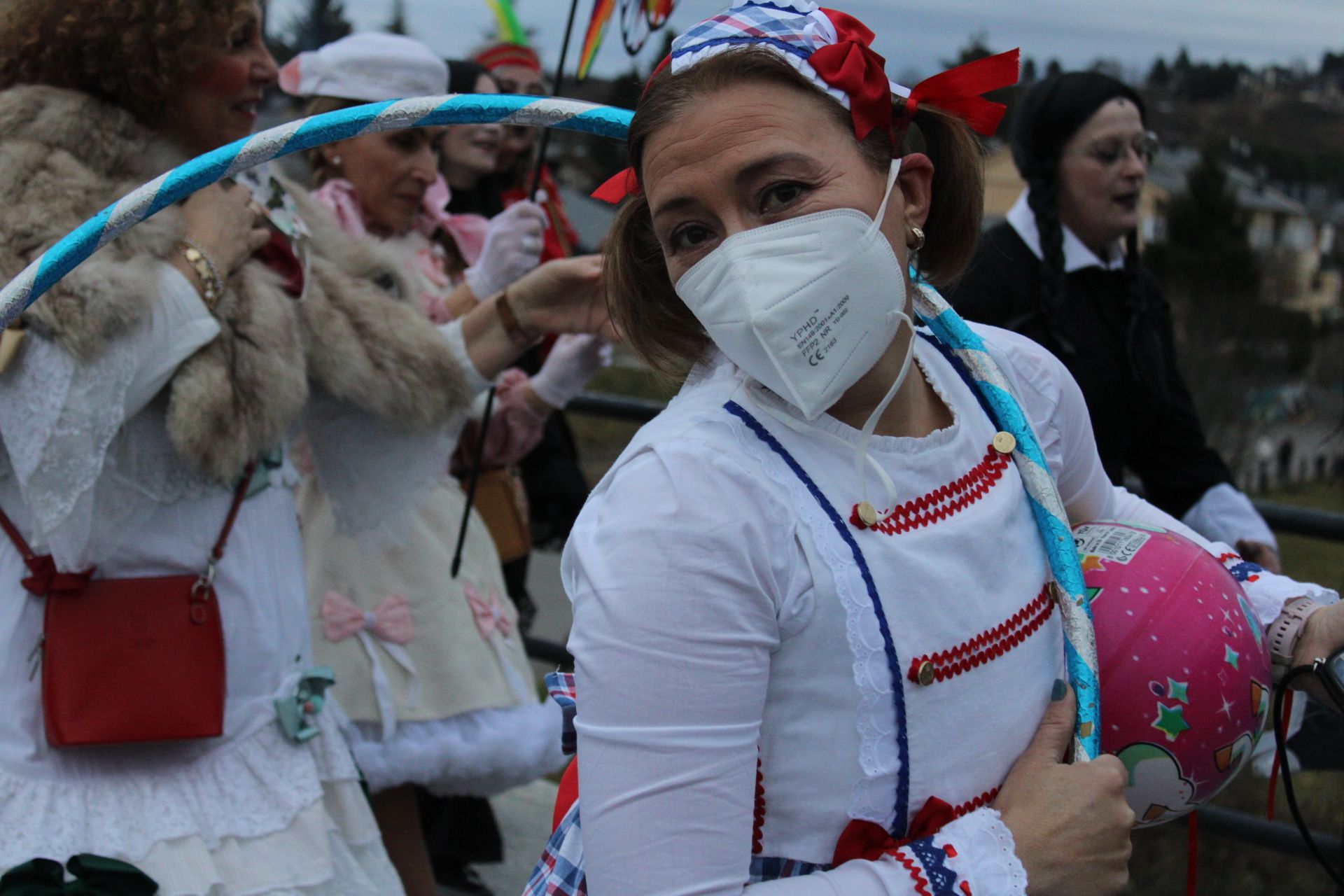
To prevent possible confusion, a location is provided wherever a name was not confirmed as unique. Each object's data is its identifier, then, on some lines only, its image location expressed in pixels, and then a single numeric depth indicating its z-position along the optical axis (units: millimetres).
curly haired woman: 2107
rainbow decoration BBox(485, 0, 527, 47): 5398
